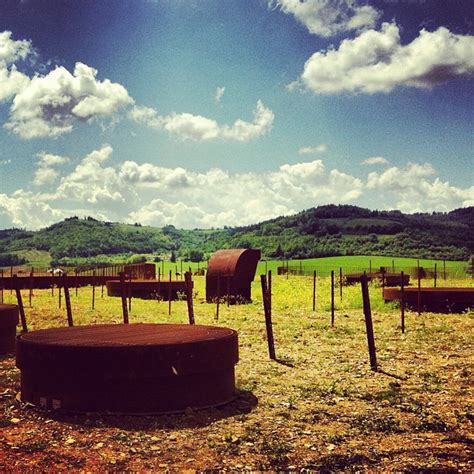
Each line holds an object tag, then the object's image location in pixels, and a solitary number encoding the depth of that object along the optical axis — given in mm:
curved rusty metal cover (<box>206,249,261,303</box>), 30516
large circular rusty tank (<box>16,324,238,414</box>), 8664
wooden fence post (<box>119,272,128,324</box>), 16019
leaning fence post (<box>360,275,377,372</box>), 12797
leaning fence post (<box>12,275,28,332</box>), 16912
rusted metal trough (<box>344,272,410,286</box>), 39469
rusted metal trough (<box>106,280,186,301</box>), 32531
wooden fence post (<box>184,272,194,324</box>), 15562
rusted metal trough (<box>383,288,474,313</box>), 23875
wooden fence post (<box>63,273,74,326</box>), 17412
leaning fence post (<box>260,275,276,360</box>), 13656
